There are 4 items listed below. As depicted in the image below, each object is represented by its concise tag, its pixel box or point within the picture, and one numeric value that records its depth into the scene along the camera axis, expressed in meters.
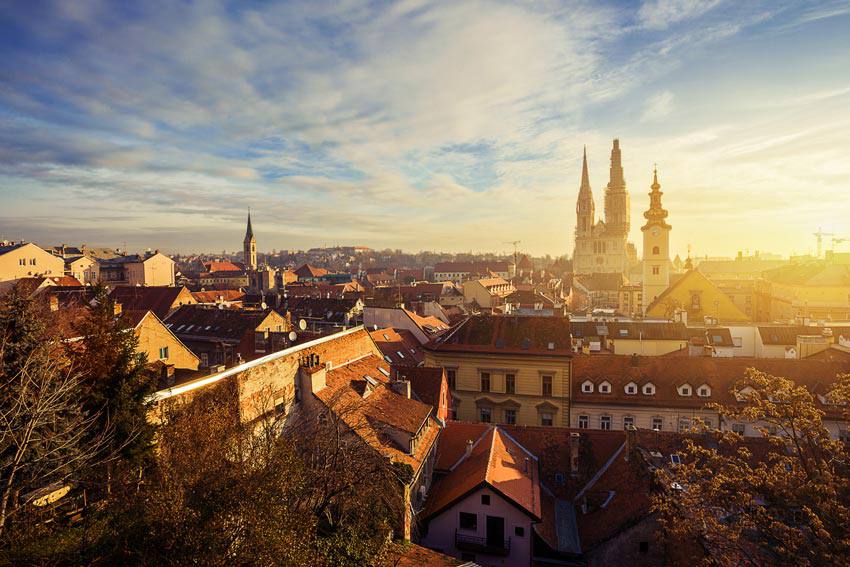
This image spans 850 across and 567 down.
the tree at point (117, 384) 13.62
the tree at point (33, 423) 11.80
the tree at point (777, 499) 12.12
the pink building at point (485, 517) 19.53
